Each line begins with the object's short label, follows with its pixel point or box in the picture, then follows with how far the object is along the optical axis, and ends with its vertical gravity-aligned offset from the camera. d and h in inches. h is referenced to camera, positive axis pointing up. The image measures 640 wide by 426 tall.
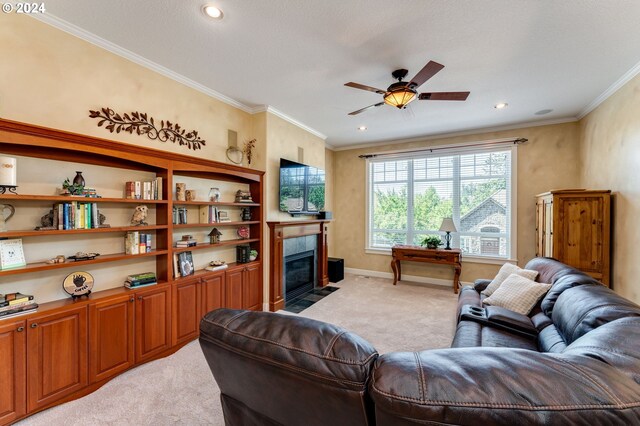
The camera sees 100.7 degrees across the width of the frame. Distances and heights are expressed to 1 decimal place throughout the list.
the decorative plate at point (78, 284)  85.2 -23.8
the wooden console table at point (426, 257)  184.9 -33.4
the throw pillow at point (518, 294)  95.3 -31.1
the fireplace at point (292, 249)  154.6 -25.8
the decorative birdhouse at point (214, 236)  132.2 -12.5
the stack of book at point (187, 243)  117.1 -14.3
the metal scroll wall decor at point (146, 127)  98.0 +34.5
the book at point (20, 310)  70.5 -27.4
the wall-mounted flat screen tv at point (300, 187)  162.9 +15.6
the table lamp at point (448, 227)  190.1 -11.6
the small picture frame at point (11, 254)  72.3 -12.1
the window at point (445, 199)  191.2 +9.7
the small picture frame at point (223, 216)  135.0 -2.7
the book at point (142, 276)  100.3 -25.1
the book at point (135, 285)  98.0 -27.8
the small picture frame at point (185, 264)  114.6 -23.2
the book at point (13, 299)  72.1 -24.6
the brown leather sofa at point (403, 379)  23.3 -17.2
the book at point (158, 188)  105.2 +9.1
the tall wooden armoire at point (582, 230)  133.2 -9.7
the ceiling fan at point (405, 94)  98.7 +46.2
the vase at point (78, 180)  86.1 +10.1
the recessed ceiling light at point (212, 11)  77.7 +59.8
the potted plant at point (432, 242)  196.9 -23.2
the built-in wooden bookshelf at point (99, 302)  72.5 -32.0
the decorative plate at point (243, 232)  149.1 -11.9
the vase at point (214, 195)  131.2 +7.9
